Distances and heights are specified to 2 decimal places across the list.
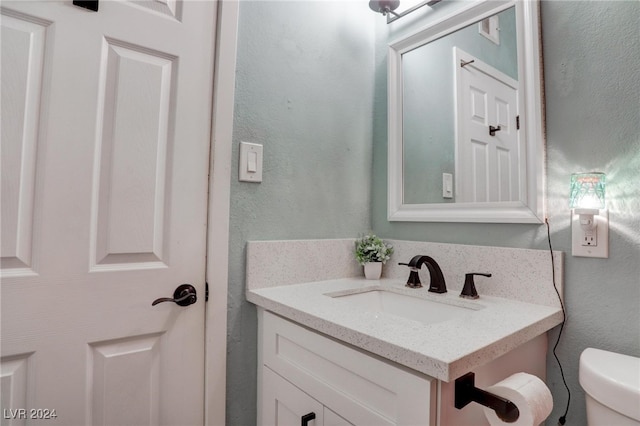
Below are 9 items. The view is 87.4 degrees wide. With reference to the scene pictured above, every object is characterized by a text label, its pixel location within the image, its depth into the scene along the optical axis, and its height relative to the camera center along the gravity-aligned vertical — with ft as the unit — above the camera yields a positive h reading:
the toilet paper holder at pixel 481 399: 1.97 -1.02
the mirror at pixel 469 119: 3.14 +1.22
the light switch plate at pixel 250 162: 3.47 +0.66
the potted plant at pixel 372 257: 4.16 -0.37
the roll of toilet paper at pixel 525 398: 1.95 -0.99
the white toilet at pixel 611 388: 2.01 -0.99
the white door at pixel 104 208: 2.57 +0.12
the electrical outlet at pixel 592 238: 2.66 -0.05
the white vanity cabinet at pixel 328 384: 2.03 -1.14
